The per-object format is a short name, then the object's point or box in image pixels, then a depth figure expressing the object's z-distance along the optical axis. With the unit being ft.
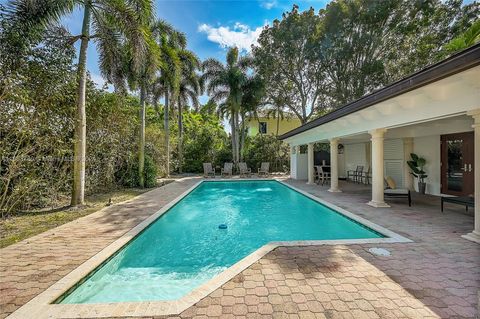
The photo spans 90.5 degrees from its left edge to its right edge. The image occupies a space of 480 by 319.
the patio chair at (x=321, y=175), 48.19
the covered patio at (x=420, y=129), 15.14
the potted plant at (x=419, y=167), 35.63
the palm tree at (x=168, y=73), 48.24
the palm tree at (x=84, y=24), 24.02
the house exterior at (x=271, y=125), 108.58
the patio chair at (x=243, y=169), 68.33
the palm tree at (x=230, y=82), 67.92
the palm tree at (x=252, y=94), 69.72
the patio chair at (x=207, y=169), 64.08
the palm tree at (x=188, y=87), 63.43
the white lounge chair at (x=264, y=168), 68.90
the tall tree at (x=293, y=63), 68.28
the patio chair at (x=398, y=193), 27.81
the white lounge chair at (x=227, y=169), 66.13
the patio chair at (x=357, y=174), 51.16
